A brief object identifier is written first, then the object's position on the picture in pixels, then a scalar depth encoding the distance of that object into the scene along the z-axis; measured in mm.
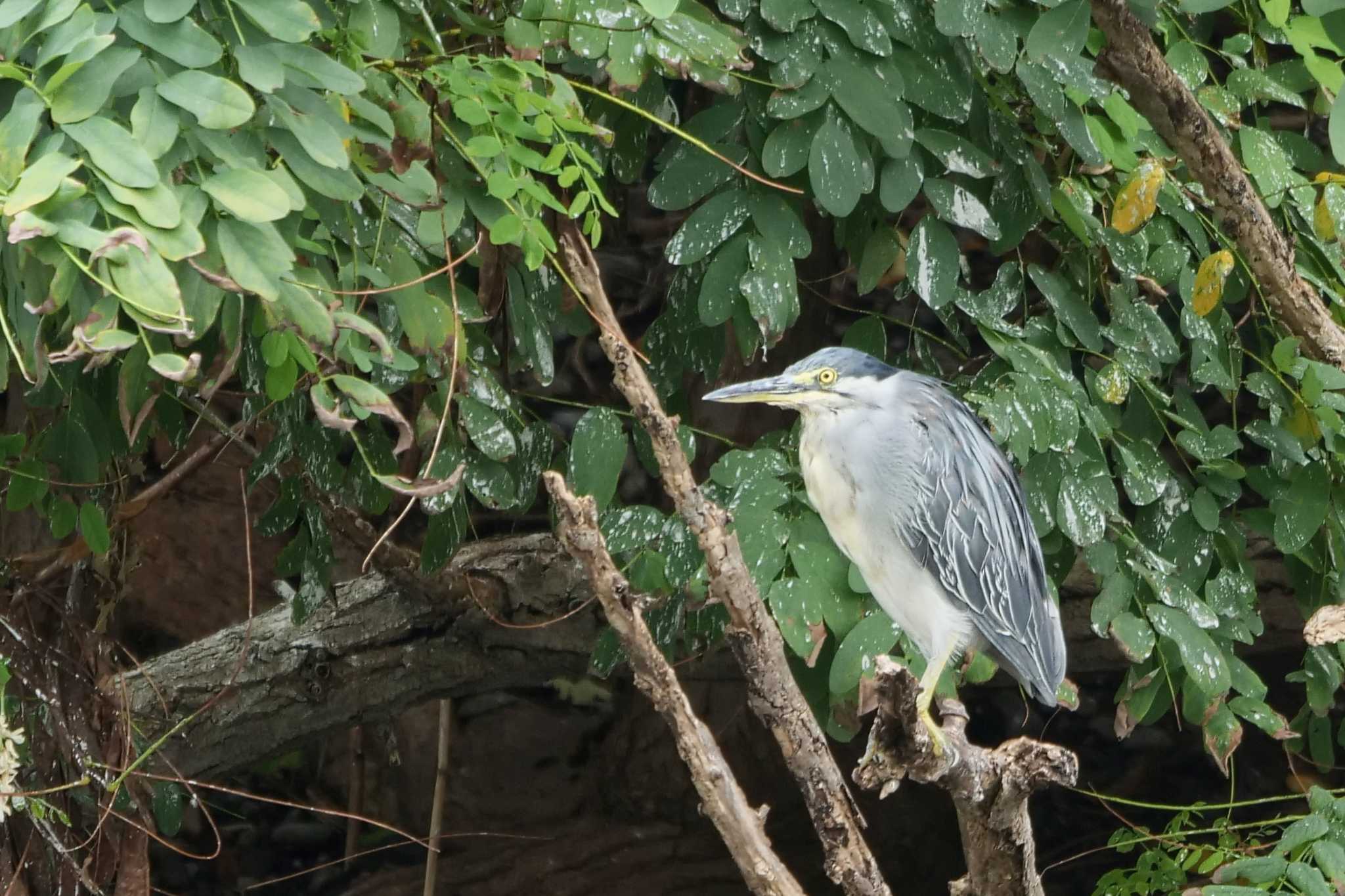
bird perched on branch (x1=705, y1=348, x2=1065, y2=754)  13314
